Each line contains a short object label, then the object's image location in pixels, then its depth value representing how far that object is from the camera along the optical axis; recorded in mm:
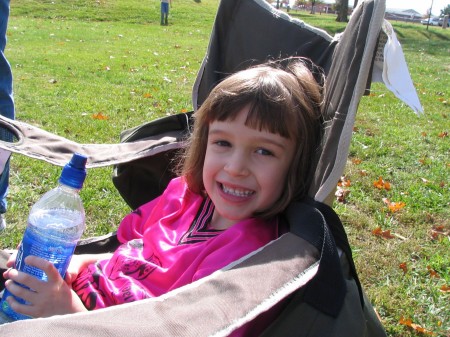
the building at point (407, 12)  98850
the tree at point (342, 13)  26266
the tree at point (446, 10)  75788
